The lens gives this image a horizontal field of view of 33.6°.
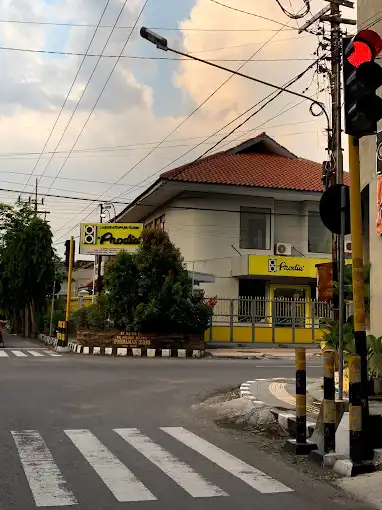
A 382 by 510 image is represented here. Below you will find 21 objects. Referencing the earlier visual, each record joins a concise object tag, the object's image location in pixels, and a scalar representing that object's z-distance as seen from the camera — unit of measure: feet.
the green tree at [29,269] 114.11
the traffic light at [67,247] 87.25
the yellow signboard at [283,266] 102.47
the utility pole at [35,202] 132.22
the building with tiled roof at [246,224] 103.60
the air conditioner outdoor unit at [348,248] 91.71
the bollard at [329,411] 22.68
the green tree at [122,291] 77.71
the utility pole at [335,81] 57.62
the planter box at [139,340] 76.28
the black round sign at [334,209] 25.14
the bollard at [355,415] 20.85
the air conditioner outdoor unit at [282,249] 106.52
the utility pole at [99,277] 93.11
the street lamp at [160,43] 49.38
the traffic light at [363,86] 21.44
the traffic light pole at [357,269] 21.80
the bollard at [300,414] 23.66
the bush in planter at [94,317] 79.35
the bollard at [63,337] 81.71
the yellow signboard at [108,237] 100.78
